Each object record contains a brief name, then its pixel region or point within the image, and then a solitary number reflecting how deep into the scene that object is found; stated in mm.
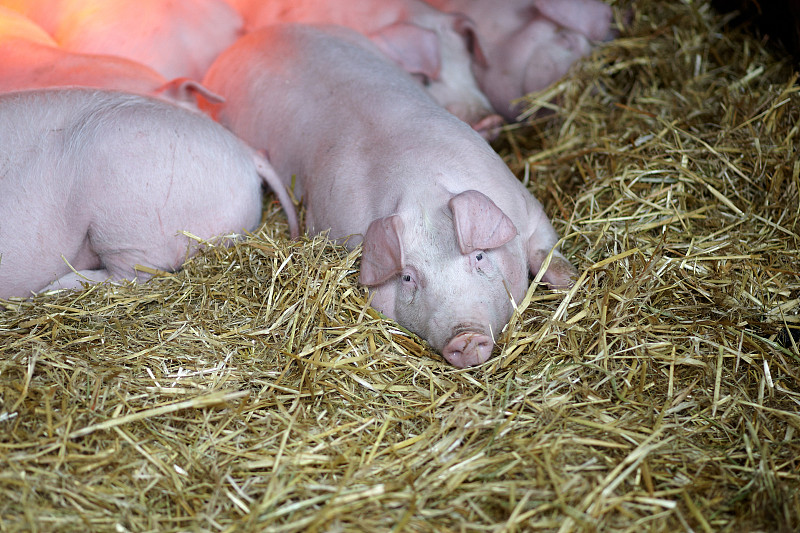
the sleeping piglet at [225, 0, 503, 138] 3391
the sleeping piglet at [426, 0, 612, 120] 3543
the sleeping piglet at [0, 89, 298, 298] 2340
